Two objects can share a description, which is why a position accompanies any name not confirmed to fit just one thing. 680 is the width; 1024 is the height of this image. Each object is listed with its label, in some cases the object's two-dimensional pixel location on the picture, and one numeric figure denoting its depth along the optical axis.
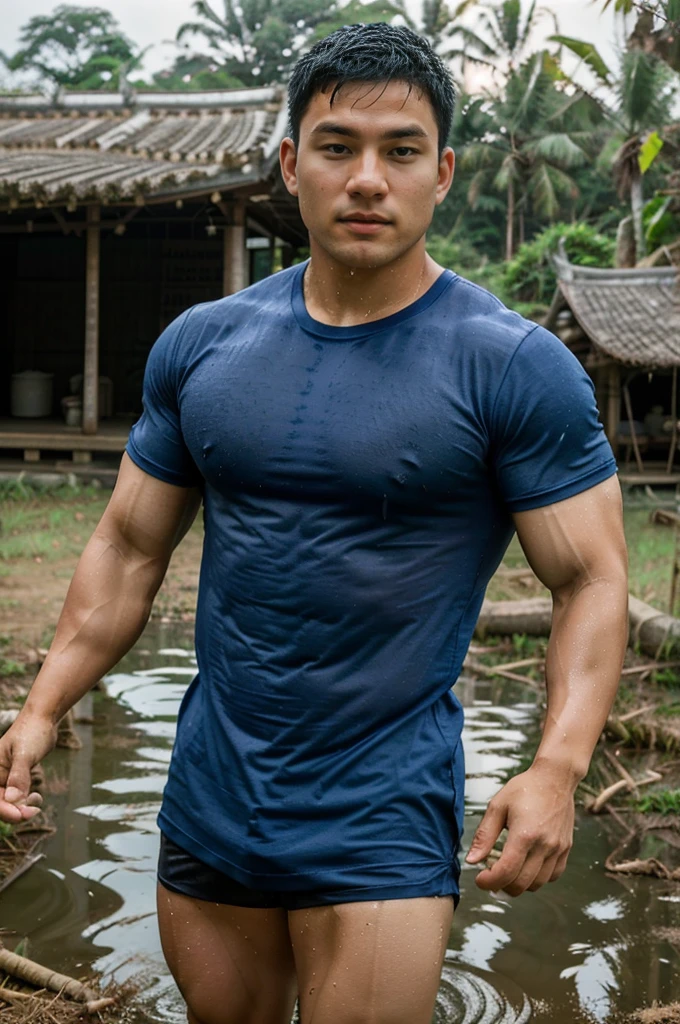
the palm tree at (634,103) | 21.92
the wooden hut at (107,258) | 13.19
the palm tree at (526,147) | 34.41
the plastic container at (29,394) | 15.23
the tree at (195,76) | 38.75
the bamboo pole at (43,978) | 3.04
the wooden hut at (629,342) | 16.31
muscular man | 1.85
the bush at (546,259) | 29.06
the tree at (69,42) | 41.94
